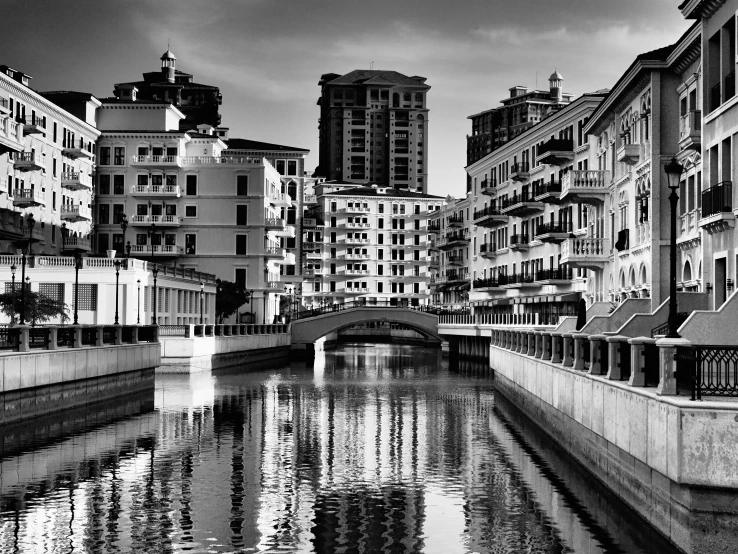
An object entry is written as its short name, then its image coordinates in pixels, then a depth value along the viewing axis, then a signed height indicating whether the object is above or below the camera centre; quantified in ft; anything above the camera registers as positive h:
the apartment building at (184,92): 542.57 +122.91
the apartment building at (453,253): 461.37 +28.39
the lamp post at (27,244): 154.32 +18.33
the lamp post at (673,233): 69.36 +5.88
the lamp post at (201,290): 290.09 +7.02
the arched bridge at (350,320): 325.62 -1.16
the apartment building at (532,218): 242.17 +25.52
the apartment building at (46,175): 262.47 +37.65
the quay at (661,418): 56.59 -6.50
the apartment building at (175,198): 335.67 +37.04
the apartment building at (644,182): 135.45 +21.01
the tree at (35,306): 210.38 +1.98
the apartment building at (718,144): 101.04 +16.80
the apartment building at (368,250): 554.46 +34.32
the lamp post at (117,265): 216.62 +11.09
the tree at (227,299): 323.57 +5.16
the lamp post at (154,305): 218.96 +2.39
